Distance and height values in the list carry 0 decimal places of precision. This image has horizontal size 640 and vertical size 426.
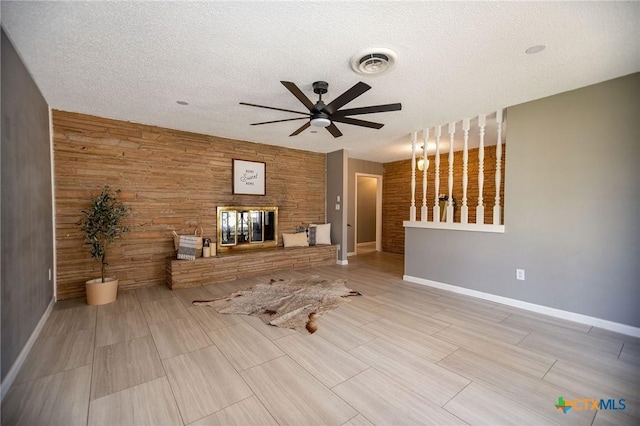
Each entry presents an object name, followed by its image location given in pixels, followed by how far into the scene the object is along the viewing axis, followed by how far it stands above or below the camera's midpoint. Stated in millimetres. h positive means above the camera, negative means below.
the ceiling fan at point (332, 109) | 2262 +952
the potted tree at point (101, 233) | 3389 -360
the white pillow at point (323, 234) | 5945 -641
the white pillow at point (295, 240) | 5566 -725
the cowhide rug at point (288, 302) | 2953 -1262
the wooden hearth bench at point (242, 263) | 4086 -1044
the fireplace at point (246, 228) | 4949 -444
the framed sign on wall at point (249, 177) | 5062 +559
